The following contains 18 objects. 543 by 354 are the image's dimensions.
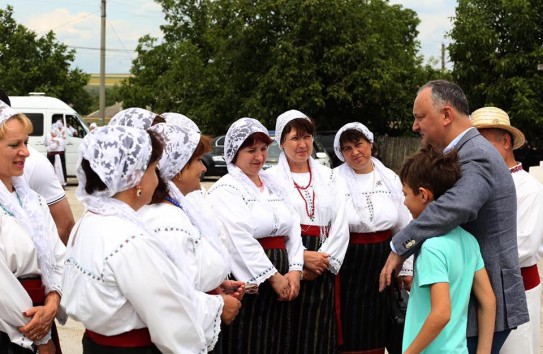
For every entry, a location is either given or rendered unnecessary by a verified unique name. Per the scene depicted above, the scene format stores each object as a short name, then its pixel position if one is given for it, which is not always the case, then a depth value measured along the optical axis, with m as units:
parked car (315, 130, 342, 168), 23.04
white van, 21.17
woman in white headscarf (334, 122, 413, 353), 5.14
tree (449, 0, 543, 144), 22.62
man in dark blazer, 3.06
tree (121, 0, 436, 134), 26.00
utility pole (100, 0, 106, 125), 29.89
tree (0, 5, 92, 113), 31.88
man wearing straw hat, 4.15
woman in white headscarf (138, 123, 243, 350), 3.07
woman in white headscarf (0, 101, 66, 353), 3.30
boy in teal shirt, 2.91
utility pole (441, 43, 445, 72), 42.39
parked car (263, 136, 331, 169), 17.40
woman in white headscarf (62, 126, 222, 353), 2.70
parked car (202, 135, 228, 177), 21.78
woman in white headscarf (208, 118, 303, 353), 4.47
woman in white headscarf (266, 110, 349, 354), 4.86
